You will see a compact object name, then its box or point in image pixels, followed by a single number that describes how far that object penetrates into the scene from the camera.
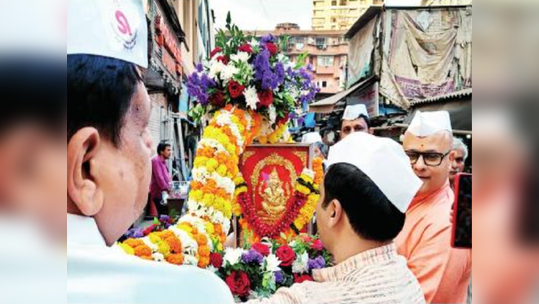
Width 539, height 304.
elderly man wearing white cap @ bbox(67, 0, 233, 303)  0.67
